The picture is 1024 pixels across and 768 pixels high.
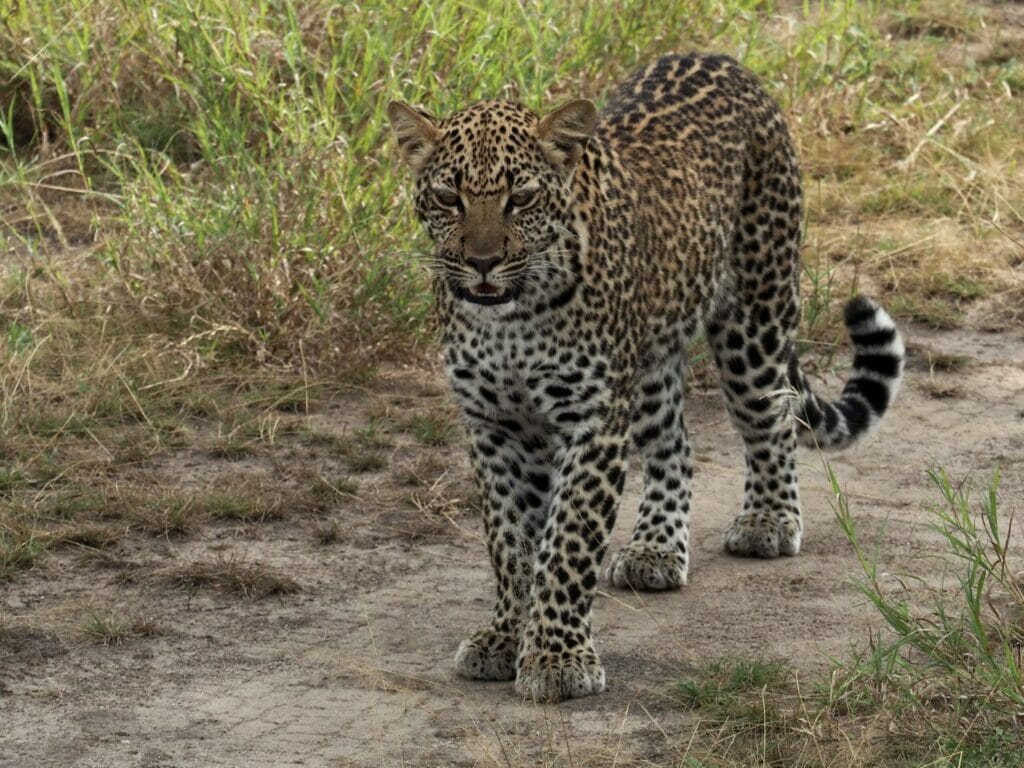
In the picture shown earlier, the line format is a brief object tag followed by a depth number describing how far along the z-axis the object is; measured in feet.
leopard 35.99
